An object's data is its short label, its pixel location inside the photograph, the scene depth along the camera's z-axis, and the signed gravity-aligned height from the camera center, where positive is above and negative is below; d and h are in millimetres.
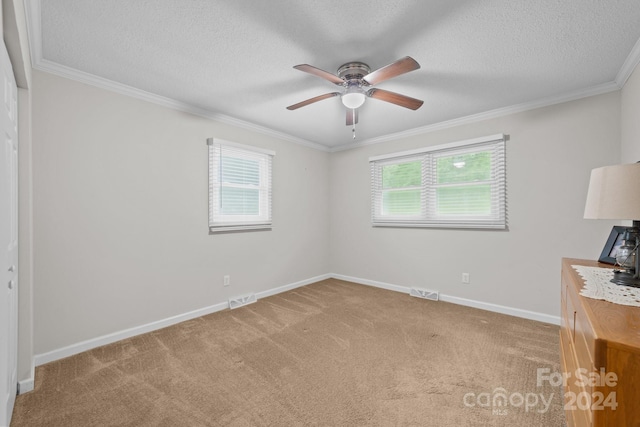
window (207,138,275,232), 3336 +349
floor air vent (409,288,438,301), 3726 -1157
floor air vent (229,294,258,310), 3436 -1171
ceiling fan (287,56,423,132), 1946 +1031
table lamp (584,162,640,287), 1169 +57
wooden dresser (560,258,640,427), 752 -465
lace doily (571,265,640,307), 1121 -359
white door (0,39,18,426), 1071 -139
